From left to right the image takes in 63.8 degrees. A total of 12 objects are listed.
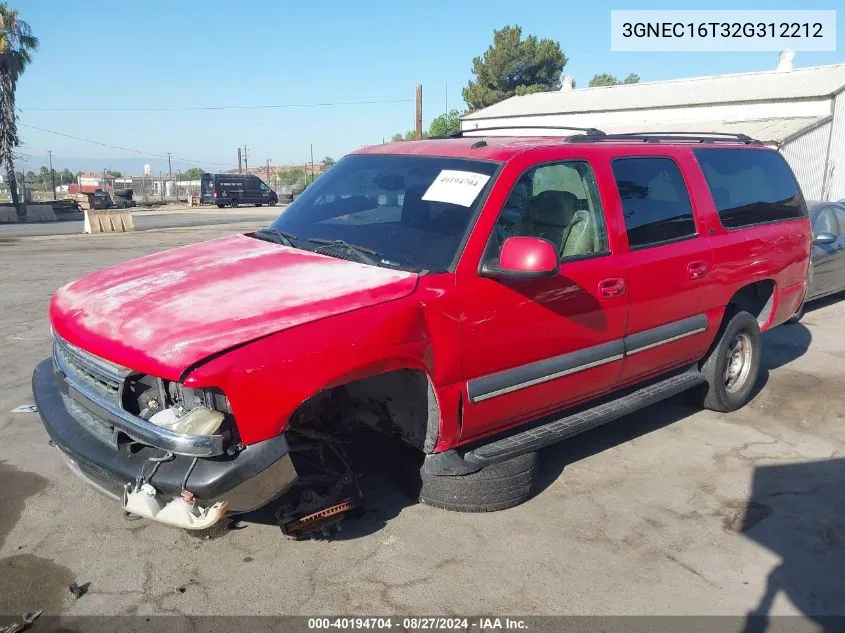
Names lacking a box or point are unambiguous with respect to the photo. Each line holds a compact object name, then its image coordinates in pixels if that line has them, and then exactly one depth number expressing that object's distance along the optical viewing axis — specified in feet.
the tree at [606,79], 333.21
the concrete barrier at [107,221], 69.10
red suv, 8.73
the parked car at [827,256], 27.58
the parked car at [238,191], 129.29
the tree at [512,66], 169.78
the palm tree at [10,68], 103.81
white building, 73.26
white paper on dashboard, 11.47
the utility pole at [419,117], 97.12
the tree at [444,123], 158.68
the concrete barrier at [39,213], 102.99
